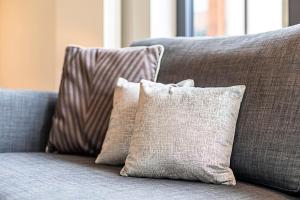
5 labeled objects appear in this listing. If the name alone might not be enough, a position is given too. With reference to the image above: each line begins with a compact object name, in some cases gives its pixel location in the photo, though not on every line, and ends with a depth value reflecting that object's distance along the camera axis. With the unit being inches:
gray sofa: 85.2
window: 133.0
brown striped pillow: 113.5
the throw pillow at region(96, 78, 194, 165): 102.4
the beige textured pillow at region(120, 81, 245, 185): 90.0
